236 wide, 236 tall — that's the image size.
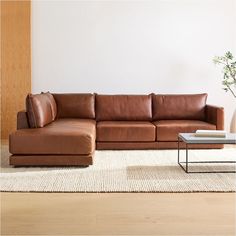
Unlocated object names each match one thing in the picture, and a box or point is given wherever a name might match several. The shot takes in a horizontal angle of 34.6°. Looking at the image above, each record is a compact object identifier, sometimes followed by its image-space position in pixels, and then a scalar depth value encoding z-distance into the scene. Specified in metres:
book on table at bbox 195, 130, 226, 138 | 3.88
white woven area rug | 3.21
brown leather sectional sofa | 3.96
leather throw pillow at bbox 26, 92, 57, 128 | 4.24
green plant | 5.63
